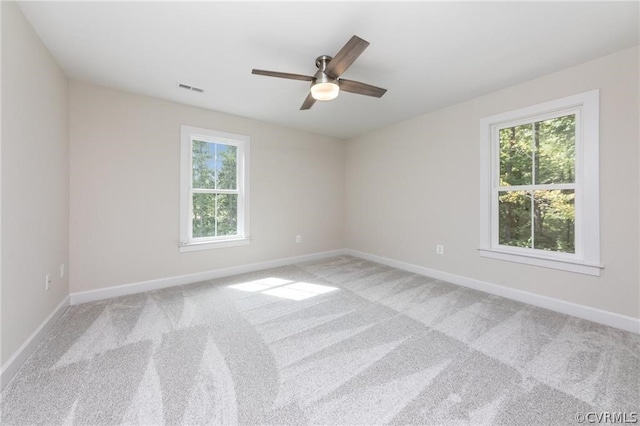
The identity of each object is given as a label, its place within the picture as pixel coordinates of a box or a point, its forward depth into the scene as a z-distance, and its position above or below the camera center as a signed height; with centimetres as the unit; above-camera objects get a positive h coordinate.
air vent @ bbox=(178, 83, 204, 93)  272 +143
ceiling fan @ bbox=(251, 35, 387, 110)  176 +114
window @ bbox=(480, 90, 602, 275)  229 +31
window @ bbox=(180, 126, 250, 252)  329 +35
